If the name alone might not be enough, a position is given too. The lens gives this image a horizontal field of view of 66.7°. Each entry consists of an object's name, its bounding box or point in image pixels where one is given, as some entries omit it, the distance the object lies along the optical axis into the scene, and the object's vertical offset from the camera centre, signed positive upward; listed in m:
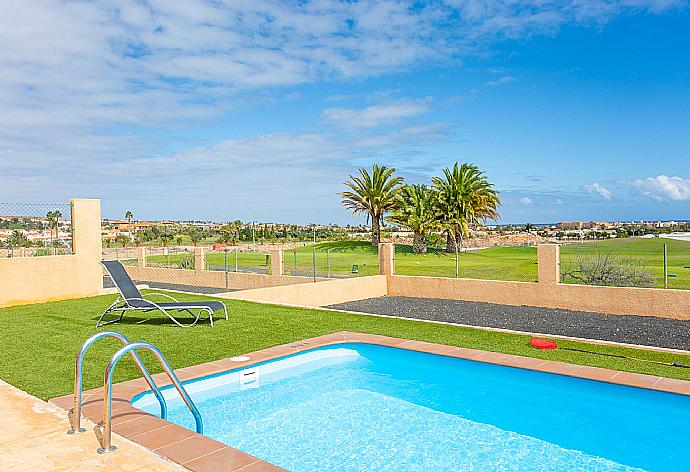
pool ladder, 3.89 -1.22
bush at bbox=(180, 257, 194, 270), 23.57 -1.36
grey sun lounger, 9.69 -1.30
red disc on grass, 8.08 -1.83
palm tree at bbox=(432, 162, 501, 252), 31.16 +1.88
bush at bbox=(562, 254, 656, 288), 13.77 -1.30
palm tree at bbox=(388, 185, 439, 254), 30.69 +1.01
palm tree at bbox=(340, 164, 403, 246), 34.41 +2.49
